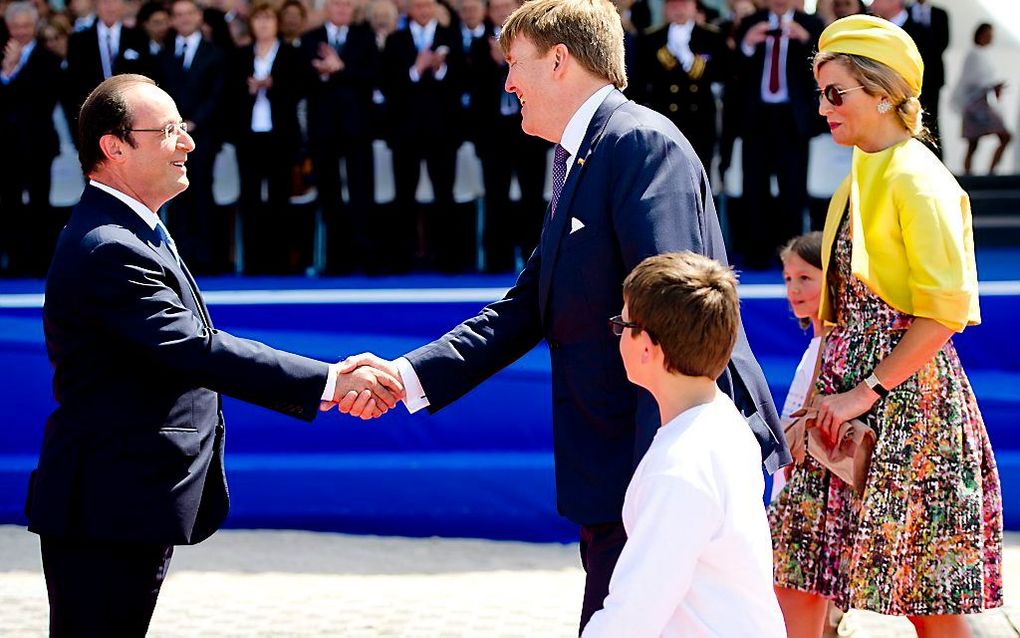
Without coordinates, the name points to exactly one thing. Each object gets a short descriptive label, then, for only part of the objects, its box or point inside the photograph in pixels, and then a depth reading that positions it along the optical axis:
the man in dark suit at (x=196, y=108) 16.72
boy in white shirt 4.05
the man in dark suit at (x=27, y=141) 17.23
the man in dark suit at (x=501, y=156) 16.50
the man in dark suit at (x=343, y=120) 16.69
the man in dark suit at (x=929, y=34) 16.00
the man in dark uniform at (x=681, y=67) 16.05
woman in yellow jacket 6.06
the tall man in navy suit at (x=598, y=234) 5.55
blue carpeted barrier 11.34
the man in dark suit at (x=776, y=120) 15.95
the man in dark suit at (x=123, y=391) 5.59
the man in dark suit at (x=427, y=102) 16.64
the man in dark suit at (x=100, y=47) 16.91
